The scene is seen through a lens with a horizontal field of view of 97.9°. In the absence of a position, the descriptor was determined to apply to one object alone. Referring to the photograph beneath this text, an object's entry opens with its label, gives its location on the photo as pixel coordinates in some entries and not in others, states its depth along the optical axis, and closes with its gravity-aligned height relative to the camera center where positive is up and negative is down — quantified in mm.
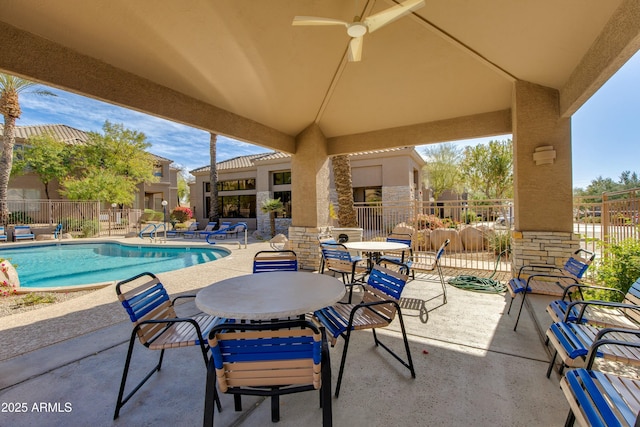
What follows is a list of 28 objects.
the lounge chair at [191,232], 16203 -1076
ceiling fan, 2951 +2120
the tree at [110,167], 17031 +3341
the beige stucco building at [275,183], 15750 +1860
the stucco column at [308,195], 6762 +400
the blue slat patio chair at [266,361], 1470 -808
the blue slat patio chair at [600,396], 1256 -945
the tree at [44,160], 17094 +3514
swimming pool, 8469 -1773
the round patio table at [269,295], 1941 -677
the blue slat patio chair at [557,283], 3258 -992
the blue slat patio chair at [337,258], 4363 -781
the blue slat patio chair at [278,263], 3631 -672
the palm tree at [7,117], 13289 +4862
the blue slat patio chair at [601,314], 2301 -983
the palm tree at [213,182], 18141 +2032
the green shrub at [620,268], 3578 -845
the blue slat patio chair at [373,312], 2285 -956
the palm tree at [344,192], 9742 +656
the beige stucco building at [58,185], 17672 +2341
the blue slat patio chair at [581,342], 1828 -974
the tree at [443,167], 22125 +3433
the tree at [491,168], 15211 +2251
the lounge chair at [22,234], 13992 -874
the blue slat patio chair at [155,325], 2015 -914
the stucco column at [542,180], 4586 +454
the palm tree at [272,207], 15709 +278
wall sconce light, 4543 +859
